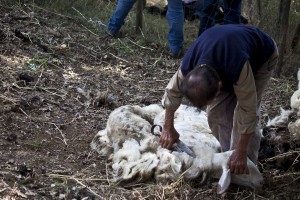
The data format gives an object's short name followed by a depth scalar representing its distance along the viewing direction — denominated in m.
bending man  4.81
